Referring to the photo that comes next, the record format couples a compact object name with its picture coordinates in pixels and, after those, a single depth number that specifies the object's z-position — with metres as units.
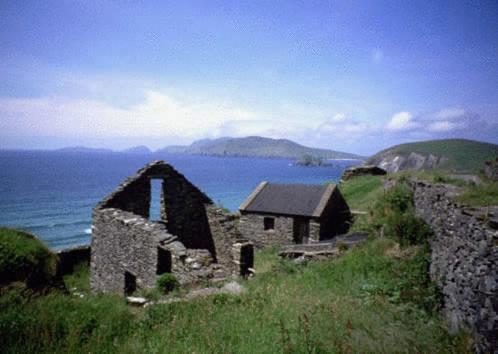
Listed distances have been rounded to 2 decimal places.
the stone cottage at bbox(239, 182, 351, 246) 23.69
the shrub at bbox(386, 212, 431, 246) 10.98
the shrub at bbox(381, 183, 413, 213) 14.98
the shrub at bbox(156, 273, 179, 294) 9.01
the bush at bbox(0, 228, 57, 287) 8.13
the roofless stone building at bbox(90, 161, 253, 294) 9.77
